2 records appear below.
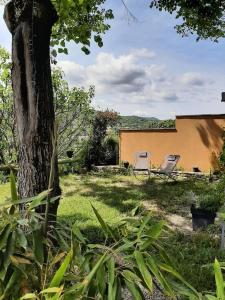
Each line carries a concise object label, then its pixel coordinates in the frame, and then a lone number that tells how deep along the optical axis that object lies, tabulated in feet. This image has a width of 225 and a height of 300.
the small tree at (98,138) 32.31
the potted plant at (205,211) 14.36
